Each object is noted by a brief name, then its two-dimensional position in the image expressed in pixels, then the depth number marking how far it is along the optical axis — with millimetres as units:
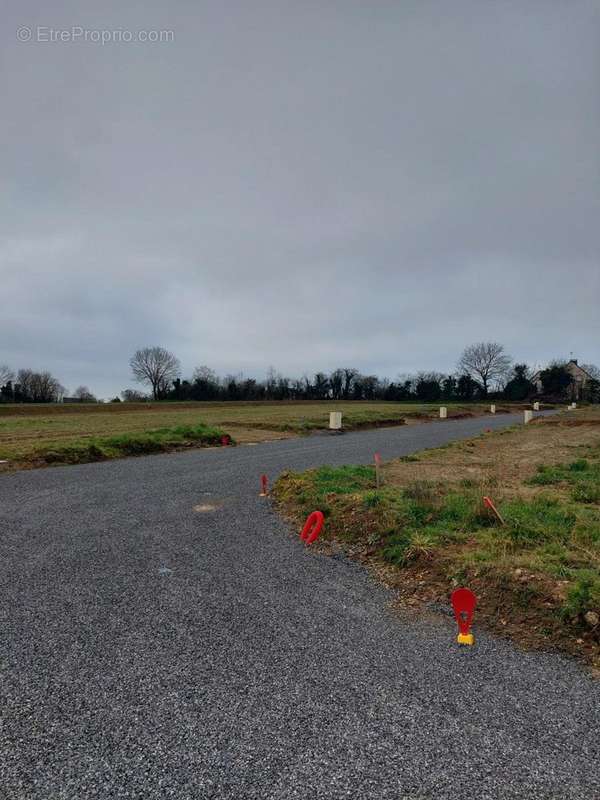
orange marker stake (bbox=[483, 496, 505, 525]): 5638
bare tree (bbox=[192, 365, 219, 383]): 99594
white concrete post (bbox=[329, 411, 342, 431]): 25781
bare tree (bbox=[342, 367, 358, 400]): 106312
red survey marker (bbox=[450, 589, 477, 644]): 3516
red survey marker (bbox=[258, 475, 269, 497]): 8819
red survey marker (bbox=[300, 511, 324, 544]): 5891
